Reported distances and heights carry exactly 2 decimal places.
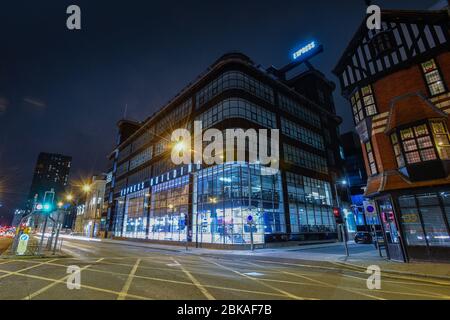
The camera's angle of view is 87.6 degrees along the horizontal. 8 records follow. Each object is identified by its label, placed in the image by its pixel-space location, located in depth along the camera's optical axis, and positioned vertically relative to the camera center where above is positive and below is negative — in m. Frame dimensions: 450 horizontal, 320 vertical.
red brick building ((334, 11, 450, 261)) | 14.05 +6.72
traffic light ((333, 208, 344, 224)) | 18.93 +1.21
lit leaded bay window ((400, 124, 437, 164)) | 14.70 +5.21
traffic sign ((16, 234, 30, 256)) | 16.54 -0.61
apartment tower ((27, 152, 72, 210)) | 195.75 +51.63
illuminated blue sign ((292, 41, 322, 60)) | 48.59 +36.49
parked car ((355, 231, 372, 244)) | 31.17 -1.03
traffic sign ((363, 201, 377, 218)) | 16.78 +1.45
